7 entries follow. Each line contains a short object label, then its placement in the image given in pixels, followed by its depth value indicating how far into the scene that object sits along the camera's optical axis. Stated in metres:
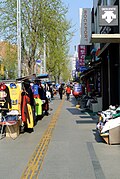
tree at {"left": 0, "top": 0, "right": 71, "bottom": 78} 31.91
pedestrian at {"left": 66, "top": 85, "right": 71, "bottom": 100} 38.81
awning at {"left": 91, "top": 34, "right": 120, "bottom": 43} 12.34
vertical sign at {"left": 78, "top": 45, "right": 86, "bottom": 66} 43.02
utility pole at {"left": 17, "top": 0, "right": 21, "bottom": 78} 23.98
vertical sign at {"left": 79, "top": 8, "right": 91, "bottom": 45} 29.38
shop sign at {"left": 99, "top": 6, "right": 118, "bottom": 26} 14.55
